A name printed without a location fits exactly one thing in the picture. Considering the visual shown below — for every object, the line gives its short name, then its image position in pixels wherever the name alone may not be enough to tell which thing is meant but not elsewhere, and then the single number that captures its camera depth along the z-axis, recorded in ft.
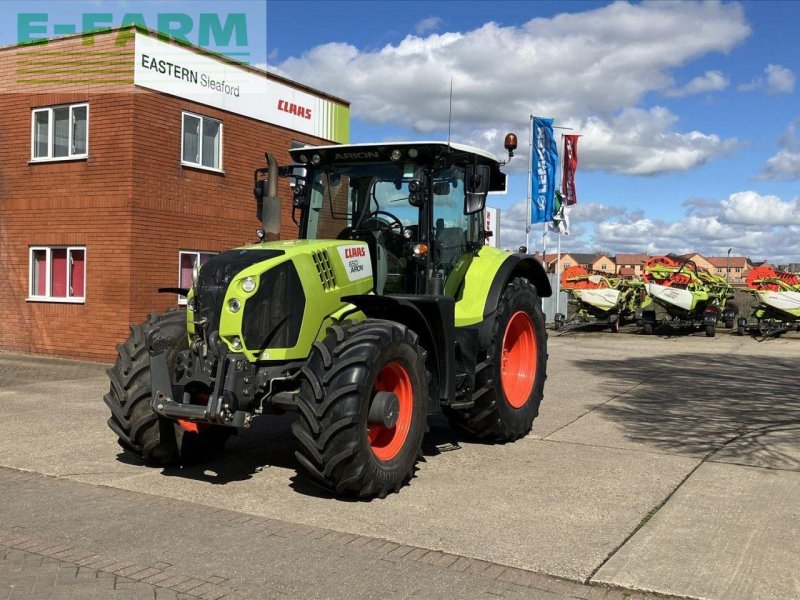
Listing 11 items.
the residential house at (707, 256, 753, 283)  448.65
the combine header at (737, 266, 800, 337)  66.59
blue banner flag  66.54
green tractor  17.30
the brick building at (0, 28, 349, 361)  44.04
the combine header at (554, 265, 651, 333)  71.15
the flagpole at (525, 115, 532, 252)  64.62
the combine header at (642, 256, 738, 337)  67.41
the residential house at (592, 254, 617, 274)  450.99
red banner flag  73.56
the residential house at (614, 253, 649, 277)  471.17
